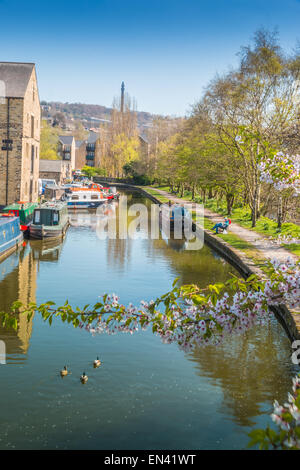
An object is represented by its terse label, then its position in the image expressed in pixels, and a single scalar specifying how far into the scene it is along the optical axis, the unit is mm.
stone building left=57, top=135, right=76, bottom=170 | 105938
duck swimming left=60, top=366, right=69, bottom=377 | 10211
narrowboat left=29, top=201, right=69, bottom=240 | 26406
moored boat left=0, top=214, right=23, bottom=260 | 21781
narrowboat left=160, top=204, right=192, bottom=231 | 32219
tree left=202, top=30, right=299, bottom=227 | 27578
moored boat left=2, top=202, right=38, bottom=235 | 27094
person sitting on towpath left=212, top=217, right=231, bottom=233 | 27625
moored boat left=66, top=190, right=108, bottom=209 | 43656
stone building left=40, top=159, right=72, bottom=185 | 62562
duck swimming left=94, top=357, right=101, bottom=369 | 10742
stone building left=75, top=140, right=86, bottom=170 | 133125
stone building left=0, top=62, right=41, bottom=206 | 32938
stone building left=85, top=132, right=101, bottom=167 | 135750
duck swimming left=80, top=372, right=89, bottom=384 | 9913
